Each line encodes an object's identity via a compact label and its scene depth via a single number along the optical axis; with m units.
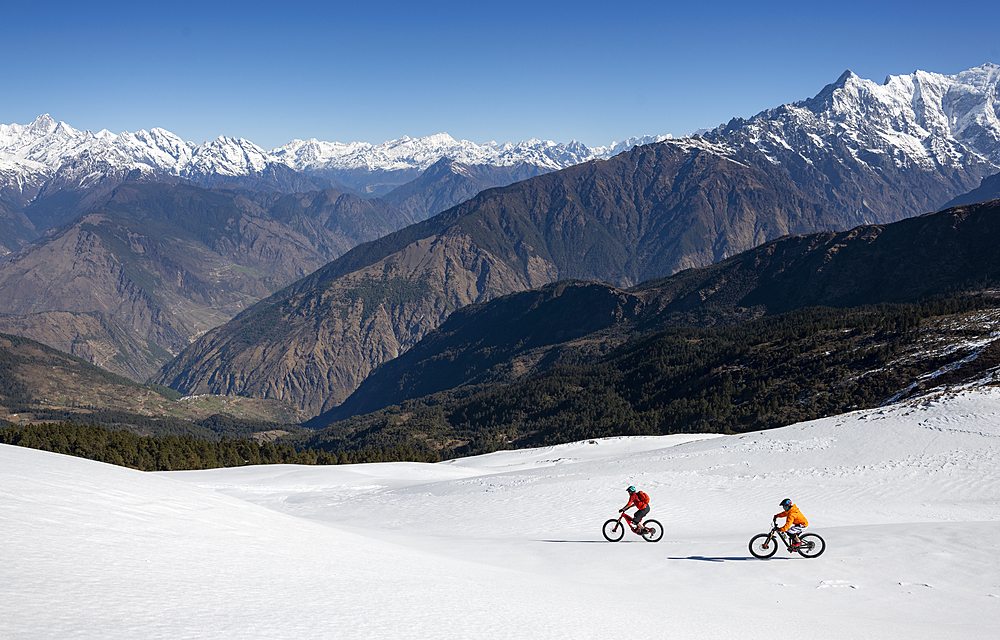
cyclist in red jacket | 24.53
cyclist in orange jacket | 20.42
